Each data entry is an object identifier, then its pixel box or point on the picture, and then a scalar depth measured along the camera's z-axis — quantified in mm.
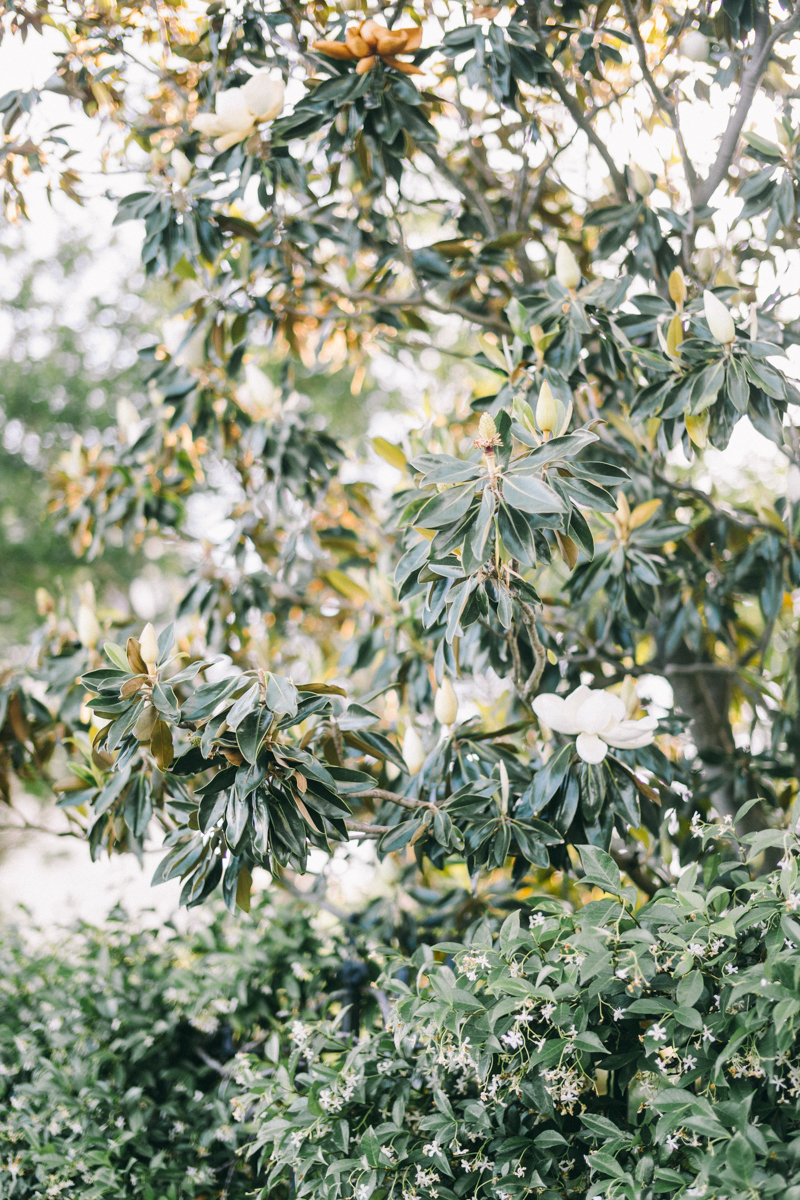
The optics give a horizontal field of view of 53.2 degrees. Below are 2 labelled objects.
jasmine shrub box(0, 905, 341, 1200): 1403
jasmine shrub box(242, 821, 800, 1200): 887
